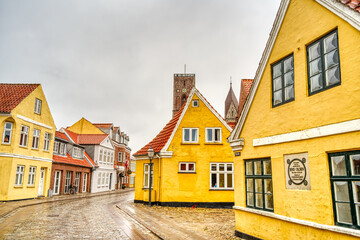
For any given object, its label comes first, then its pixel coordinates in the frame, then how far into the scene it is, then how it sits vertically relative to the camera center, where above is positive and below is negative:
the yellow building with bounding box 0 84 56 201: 20.28 +2.56
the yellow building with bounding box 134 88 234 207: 19.00 +0.97
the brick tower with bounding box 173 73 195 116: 80.00 +25.31
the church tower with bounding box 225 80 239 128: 65.69 +16.82
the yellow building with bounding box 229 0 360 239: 6.02 +1.15
